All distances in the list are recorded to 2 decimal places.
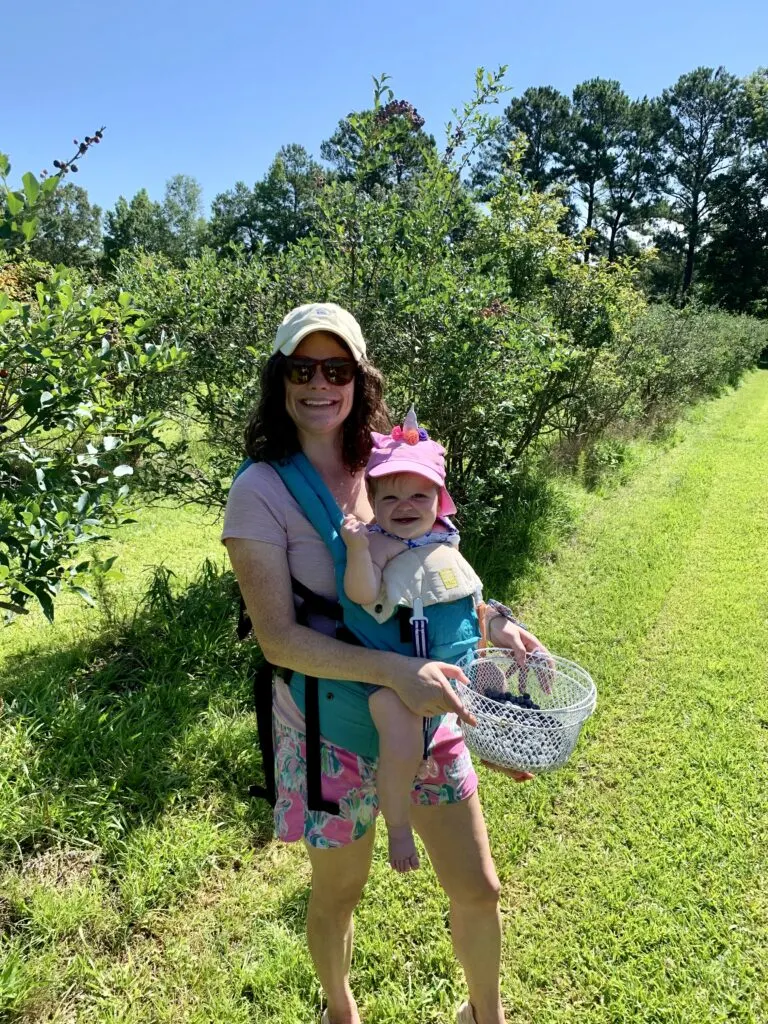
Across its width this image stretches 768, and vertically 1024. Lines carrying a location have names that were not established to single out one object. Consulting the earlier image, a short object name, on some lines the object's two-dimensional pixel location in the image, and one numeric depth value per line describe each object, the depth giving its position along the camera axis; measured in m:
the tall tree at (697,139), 45.56
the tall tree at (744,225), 41.78
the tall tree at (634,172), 47.41
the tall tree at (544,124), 48.22
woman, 1.49
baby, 1.51
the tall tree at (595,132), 47.59
